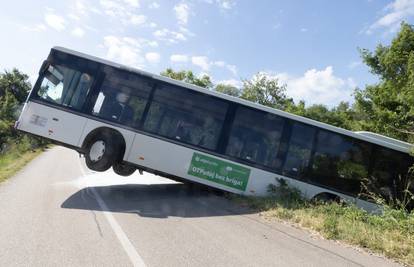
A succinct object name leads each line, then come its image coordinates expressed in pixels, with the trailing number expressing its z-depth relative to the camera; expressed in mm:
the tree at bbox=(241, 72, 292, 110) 58875
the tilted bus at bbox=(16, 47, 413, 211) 12156
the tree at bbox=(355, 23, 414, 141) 21875
